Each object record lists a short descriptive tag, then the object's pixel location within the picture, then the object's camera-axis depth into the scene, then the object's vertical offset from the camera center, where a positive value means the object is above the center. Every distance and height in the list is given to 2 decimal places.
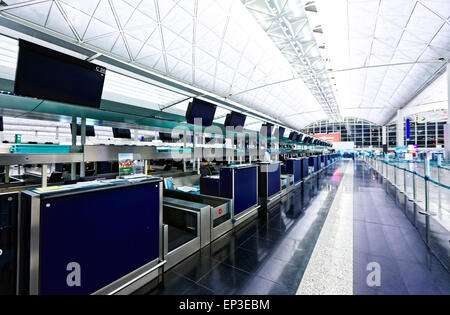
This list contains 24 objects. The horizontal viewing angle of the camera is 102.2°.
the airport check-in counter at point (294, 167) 7.68 -0.30
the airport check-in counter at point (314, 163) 11.49 -0.16
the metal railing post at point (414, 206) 4.19 -1.20
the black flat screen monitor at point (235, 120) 5.76 +1.31
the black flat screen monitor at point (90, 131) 5.76 +0.95
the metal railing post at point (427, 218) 3.15 -1.21
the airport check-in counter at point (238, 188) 3.84 -0.62
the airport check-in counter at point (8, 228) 1.55 -0.58
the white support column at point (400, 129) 22.58 +3.99
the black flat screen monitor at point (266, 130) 7.80 +1.31
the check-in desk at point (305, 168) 9.09 -0.38
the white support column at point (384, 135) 36.08 +5.19
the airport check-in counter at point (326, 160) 16.67 +0.06
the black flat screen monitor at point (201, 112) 4.42 +1.24
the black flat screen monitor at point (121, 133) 6.28 +0.96
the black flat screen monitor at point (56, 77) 2.24 +1.13
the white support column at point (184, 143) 5.11 +0.47
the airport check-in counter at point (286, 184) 6.35 -0.85
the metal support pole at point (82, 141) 3.29 +0.34
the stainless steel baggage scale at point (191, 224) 2.57 -1.12
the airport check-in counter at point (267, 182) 5.10 -0.63
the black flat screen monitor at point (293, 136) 12.21 +1.73
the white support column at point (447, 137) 8.91 +1.26
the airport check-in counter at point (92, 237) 1.34 -0.69
